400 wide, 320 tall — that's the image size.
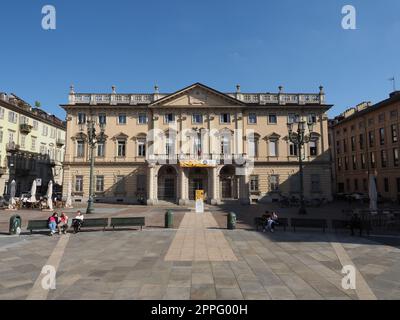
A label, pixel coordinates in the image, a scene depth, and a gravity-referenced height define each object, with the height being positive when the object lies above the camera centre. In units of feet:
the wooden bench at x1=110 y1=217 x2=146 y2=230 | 55.88 -7.41
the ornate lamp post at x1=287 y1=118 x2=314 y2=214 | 79.41 +16.03
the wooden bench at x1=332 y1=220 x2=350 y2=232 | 52.99 -7.74
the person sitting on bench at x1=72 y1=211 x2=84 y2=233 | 54.03 -7.32
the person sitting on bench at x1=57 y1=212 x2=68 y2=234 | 52.25 -7.40
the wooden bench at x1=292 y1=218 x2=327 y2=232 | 53.93 -7.69
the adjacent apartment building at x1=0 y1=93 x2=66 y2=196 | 136.87 +24.11
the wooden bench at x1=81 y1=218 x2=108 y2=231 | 54.80 -7.45
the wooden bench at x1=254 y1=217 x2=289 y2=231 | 56.95 -7.80
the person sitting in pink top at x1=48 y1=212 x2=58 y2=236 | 51.01 -7.09
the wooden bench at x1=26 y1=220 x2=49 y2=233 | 51.24 -7.25
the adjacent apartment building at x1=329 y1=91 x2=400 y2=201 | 133.59 +21.28
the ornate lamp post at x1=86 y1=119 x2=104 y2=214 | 80.66 +14.83
